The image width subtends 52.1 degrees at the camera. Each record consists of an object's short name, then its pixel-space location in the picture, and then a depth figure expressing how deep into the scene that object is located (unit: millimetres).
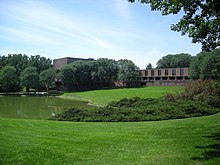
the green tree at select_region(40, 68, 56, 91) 77812
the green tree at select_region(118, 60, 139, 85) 85312
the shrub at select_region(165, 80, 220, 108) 21500
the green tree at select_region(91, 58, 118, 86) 80069
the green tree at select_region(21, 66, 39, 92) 74906
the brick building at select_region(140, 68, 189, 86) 80556
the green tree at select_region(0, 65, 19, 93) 72562
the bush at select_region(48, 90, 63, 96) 66688
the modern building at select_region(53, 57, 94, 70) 95031
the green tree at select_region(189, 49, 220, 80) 57384
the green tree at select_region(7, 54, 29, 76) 92938
